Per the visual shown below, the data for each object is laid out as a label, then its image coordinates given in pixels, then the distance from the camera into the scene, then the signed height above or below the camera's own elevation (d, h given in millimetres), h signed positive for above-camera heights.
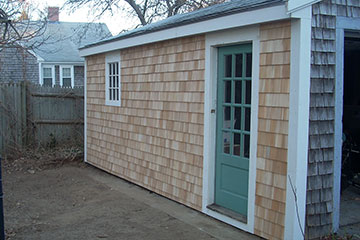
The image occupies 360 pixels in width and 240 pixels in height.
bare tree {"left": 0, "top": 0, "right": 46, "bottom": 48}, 9969 +2231
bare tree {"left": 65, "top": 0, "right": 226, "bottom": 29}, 18281 +3919
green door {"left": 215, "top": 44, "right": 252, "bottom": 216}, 5148 -453
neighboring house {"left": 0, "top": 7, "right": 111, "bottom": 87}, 18391 +1042
